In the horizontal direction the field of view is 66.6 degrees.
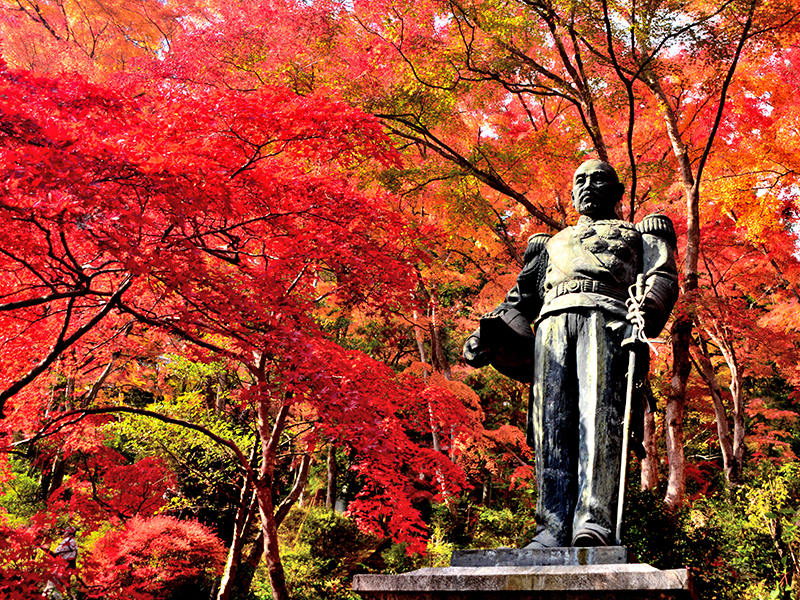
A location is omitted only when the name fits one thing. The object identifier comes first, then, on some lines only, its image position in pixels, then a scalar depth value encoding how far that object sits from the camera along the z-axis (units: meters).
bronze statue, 2.67
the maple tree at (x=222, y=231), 4.50
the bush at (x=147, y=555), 8.20
